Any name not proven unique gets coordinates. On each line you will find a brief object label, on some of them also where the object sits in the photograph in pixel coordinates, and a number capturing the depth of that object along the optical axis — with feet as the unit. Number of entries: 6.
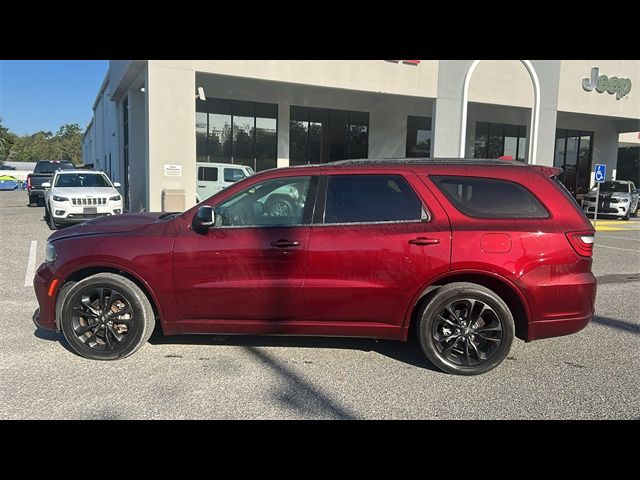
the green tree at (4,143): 220.02
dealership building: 45.62
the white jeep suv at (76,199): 40.19
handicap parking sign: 57.41
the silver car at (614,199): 69.21
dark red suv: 13.19
